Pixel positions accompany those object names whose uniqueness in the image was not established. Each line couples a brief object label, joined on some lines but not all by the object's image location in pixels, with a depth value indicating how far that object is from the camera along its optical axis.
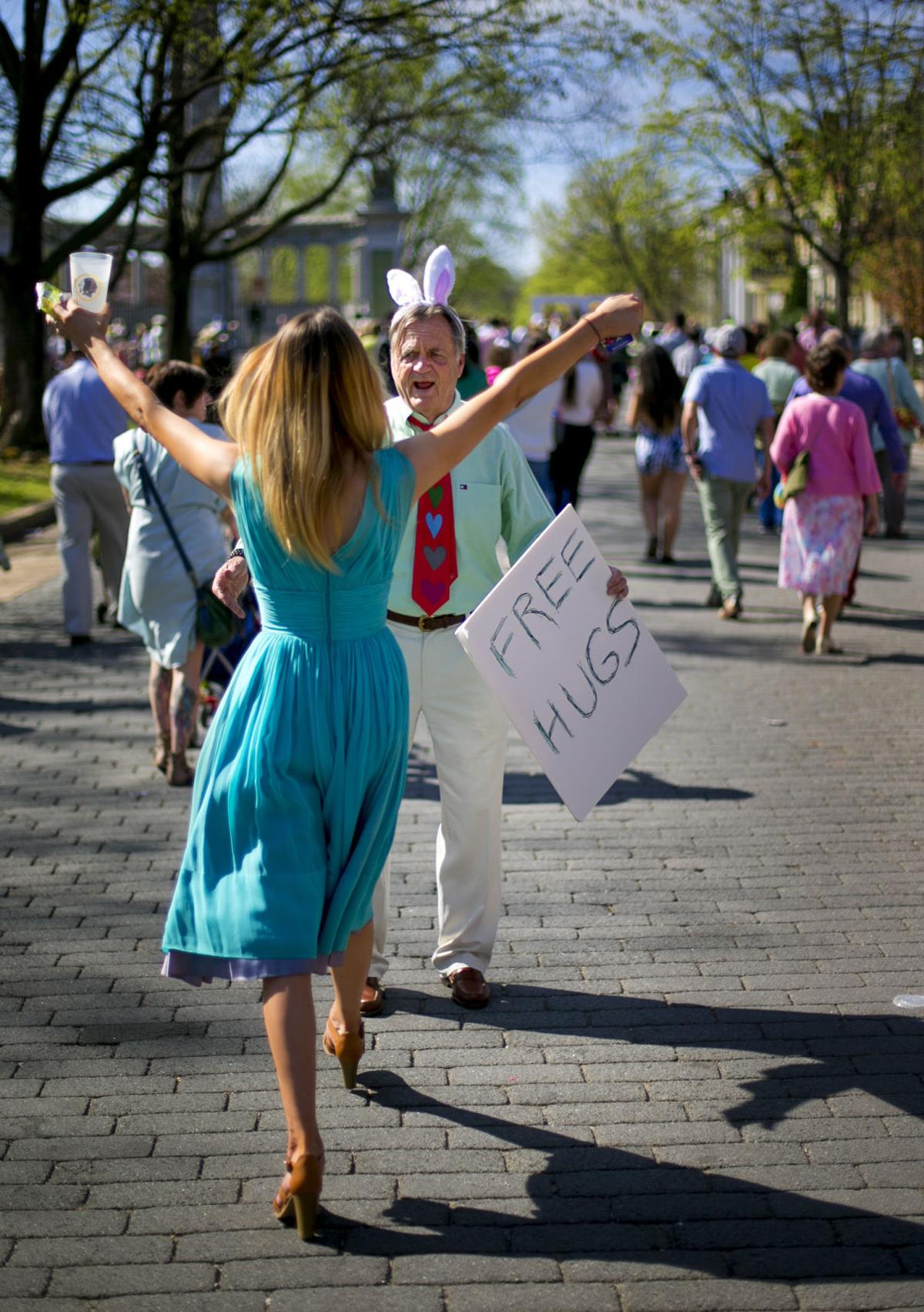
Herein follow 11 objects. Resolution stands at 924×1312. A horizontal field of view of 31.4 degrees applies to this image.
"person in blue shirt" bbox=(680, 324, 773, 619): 11.83
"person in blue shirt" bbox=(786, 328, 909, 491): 12.52
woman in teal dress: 3.42
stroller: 7.75
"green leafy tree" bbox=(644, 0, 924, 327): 21.16
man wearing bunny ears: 4.64
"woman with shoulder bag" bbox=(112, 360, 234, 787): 7.35
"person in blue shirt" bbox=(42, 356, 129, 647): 11.01
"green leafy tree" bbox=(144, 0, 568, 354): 17.87
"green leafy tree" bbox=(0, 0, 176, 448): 19.19
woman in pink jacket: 10.61
